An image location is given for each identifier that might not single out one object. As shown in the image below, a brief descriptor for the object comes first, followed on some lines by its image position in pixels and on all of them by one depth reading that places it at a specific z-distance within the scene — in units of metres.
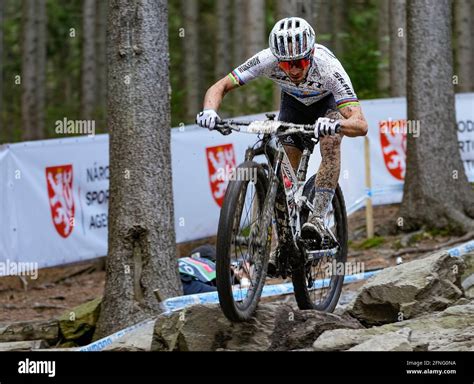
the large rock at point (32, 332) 8.52
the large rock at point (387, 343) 5.76
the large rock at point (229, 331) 6.74
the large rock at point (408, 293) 7.33
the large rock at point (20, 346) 7.82
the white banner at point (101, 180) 11.24
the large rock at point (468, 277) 8.18
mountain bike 6.12
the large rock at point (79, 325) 8.39
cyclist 6.38
